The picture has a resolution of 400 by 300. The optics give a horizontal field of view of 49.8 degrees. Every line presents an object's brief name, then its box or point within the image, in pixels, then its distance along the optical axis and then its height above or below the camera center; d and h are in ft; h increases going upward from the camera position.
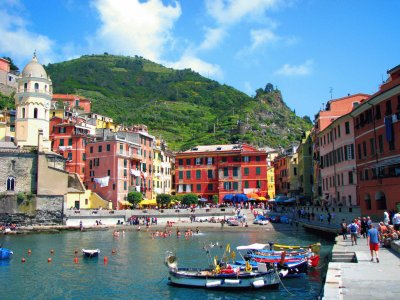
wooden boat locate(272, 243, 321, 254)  109.29 -11.75
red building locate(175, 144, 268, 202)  279.69 +21.47
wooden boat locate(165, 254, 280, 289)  86.58 -15.12
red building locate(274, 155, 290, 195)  328.70 +21.80
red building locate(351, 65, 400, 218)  130.11 +16.90
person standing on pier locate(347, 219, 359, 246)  102.30 -7.62
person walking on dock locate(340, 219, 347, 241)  113.39 -8.10
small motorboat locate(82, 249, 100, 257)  131.87 -14.43
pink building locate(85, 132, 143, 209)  262.67 +23.09
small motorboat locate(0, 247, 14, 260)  128.06 -13.87
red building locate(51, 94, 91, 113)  395.92 +97.82
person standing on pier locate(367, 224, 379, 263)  72.84 -6.90
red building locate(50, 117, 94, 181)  277.44 +40.36
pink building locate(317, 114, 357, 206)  172.86 +16.62
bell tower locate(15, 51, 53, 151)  263.90 +61.61
